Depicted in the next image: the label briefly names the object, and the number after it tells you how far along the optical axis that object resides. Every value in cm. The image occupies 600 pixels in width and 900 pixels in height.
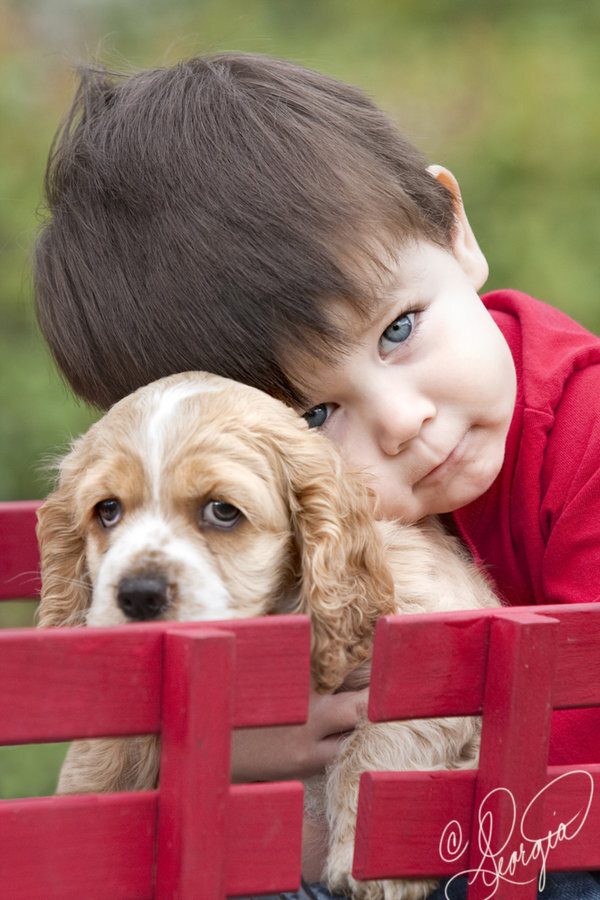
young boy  475
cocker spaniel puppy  411
